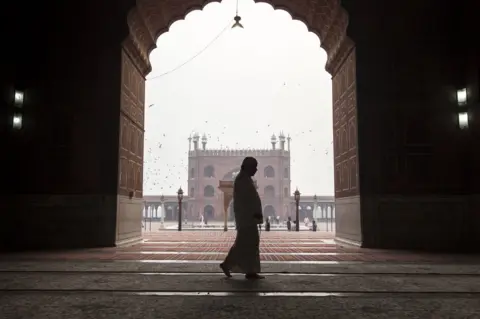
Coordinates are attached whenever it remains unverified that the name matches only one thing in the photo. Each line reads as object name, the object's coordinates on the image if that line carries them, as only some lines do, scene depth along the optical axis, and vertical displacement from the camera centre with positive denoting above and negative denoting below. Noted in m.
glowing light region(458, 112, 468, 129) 7.51 +1.50
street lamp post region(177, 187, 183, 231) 16.11 +0.41
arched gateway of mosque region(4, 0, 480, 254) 7.47 +1.40
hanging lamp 10.32 +4.37
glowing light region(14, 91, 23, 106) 7.66 +1.92
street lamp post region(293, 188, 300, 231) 15.68 +0.42
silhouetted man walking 4.34 -0.19
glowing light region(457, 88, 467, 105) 7.55 +1.92
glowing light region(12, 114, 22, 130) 7.59 +1.49
